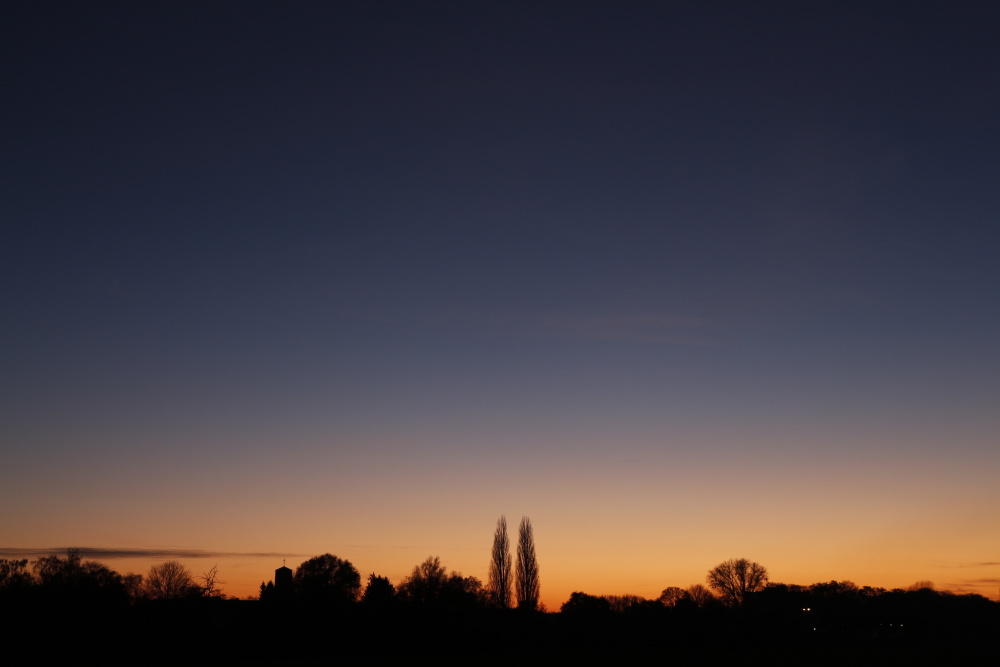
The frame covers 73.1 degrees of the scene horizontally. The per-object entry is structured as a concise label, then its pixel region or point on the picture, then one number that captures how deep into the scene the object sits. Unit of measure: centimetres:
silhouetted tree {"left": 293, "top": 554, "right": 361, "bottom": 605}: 10644
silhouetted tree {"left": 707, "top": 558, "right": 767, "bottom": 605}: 12200
